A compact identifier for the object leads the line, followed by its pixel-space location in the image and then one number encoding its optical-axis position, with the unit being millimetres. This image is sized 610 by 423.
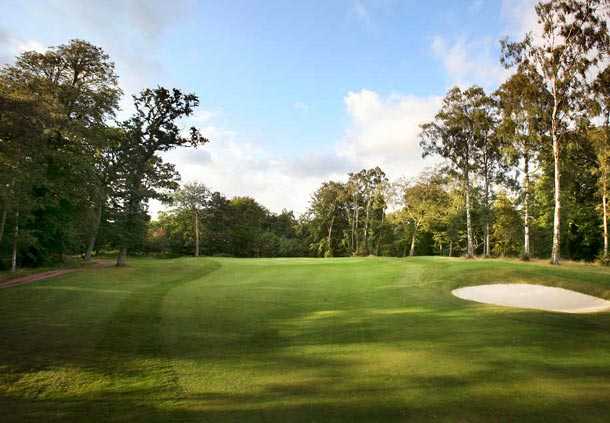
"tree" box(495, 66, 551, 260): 25469
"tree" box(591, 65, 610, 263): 24203
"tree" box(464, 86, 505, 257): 32844
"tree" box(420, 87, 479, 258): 33406
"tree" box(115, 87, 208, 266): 24969
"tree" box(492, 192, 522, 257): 41219
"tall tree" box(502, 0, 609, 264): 23000
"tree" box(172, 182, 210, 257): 55806
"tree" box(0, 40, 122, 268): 25125
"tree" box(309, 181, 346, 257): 71500
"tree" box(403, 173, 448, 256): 50719
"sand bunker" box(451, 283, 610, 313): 12258
